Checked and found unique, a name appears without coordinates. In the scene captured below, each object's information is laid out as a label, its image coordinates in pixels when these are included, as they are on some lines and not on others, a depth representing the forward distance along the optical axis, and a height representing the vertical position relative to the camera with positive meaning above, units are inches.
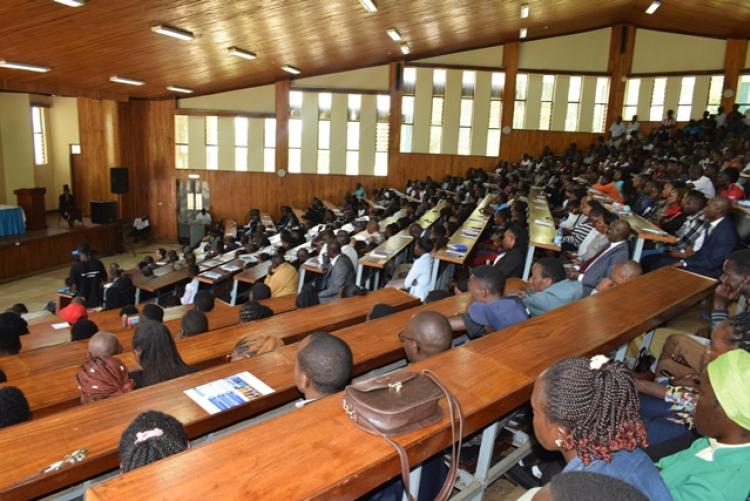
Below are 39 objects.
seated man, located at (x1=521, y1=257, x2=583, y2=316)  150.6 -33.3
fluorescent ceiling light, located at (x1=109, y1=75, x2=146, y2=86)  496.0 +70.3
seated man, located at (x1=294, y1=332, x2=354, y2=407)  86.0 -32.1
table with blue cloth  490.3 -61.4
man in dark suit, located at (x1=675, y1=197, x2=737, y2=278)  193.5 -23.2
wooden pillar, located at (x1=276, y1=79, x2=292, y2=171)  663.8 +47.0
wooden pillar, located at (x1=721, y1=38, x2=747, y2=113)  629.0 +126.4
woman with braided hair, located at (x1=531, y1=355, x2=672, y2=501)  60.6 -27.7
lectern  531.8 -50.6
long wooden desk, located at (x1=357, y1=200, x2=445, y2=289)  267.5 -43.9
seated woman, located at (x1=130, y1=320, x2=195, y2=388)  123.3 -44.5
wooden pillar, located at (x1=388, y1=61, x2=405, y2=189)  665.0 +52.0
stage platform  485.4 -88.5
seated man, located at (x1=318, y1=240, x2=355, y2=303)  264.7 -53.9
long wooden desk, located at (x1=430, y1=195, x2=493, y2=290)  233.1 -34.7
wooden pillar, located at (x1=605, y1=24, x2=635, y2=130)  662.5 +132.7
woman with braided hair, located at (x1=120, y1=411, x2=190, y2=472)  68.0 -35.5
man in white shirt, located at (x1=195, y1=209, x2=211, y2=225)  669.9 -70.9
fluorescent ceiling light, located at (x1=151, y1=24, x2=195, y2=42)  330.7 +78.2
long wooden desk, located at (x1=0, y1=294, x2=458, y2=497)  71.8 -38.6
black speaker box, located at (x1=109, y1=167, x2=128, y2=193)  617.9 -25.3
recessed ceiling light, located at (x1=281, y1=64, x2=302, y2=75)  583.5 +100.9
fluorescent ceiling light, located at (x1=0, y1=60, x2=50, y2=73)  382.3 +62.3
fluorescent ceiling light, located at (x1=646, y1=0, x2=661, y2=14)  451.8 +142.4
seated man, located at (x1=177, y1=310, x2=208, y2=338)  175.0 -52.5
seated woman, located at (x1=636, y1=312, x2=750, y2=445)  94.3 -41.8
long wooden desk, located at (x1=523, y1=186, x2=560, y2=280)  227.6 -27.4
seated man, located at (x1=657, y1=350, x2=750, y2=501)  66.5 -32.7
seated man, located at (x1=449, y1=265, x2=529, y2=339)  127.0 -33.9
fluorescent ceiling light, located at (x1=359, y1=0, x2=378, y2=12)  342.6 +101.1
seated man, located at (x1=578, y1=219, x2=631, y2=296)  186.5 -28.2
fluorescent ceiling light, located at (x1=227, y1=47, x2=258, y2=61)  439.5 +88.3
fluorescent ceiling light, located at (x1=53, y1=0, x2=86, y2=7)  251.7 +70.1
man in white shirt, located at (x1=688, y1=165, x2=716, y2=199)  300.2 -3.6
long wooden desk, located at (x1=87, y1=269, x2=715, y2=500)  53.7 -31.1
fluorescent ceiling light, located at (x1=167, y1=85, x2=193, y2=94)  597.4 +76.9
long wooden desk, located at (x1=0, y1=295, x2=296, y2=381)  149.1 -58.8
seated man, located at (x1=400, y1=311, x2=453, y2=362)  105.6 -32.4
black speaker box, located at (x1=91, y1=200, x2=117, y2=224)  597.9 -59.9
